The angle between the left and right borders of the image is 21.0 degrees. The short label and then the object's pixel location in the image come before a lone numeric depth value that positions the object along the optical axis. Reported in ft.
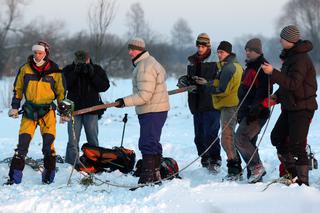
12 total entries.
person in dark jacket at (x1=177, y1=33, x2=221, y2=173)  39.64
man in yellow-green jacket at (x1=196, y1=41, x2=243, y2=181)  37.35
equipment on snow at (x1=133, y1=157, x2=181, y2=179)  37.70
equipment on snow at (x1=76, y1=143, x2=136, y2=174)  40.05
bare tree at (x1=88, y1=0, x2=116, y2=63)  87.04
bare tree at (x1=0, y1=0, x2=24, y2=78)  232.45
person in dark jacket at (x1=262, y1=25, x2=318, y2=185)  30.52
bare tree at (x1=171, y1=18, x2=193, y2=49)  612.85
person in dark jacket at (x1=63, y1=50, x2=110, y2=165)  40.52
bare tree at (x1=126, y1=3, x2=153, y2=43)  284.97
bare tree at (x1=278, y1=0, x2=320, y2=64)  365.91
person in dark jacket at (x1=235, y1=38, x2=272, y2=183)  33.99
